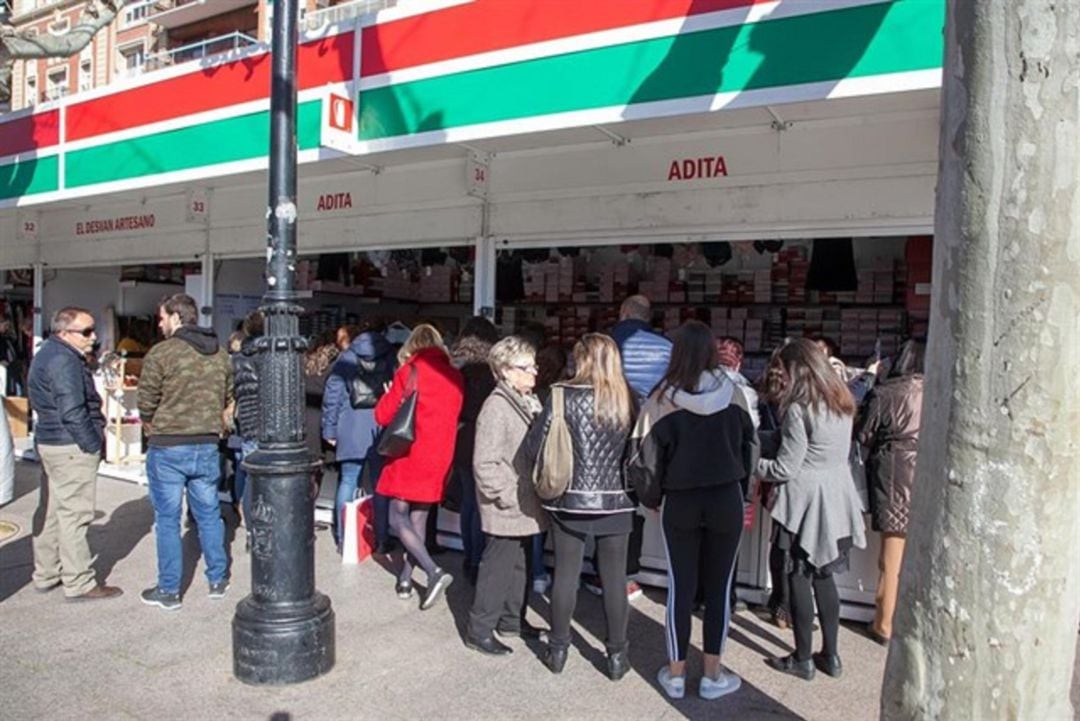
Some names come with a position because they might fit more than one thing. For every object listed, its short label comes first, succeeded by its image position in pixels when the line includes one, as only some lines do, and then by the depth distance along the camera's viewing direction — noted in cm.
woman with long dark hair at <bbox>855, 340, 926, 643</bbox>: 431
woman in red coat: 488
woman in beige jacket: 414
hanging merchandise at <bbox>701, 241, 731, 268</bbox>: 755
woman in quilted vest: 383
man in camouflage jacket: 469
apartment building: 2441
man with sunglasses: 471
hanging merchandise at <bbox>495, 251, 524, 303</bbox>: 866
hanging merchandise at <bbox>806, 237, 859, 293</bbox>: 749
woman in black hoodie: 367
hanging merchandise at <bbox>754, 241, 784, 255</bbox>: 752
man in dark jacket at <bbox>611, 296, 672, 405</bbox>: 502
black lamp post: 382
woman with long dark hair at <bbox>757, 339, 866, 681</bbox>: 393
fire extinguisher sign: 626
